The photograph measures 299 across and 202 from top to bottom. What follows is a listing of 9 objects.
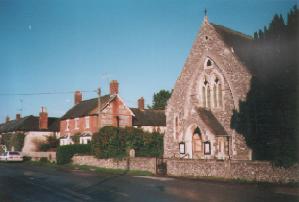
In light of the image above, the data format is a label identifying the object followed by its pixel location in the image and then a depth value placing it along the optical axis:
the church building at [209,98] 29.31
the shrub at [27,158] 54.78
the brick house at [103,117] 53.22
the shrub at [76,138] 54.62
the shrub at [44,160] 48.84
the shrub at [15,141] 64.19
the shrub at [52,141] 62.59
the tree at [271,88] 22.30
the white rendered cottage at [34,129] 64.69
